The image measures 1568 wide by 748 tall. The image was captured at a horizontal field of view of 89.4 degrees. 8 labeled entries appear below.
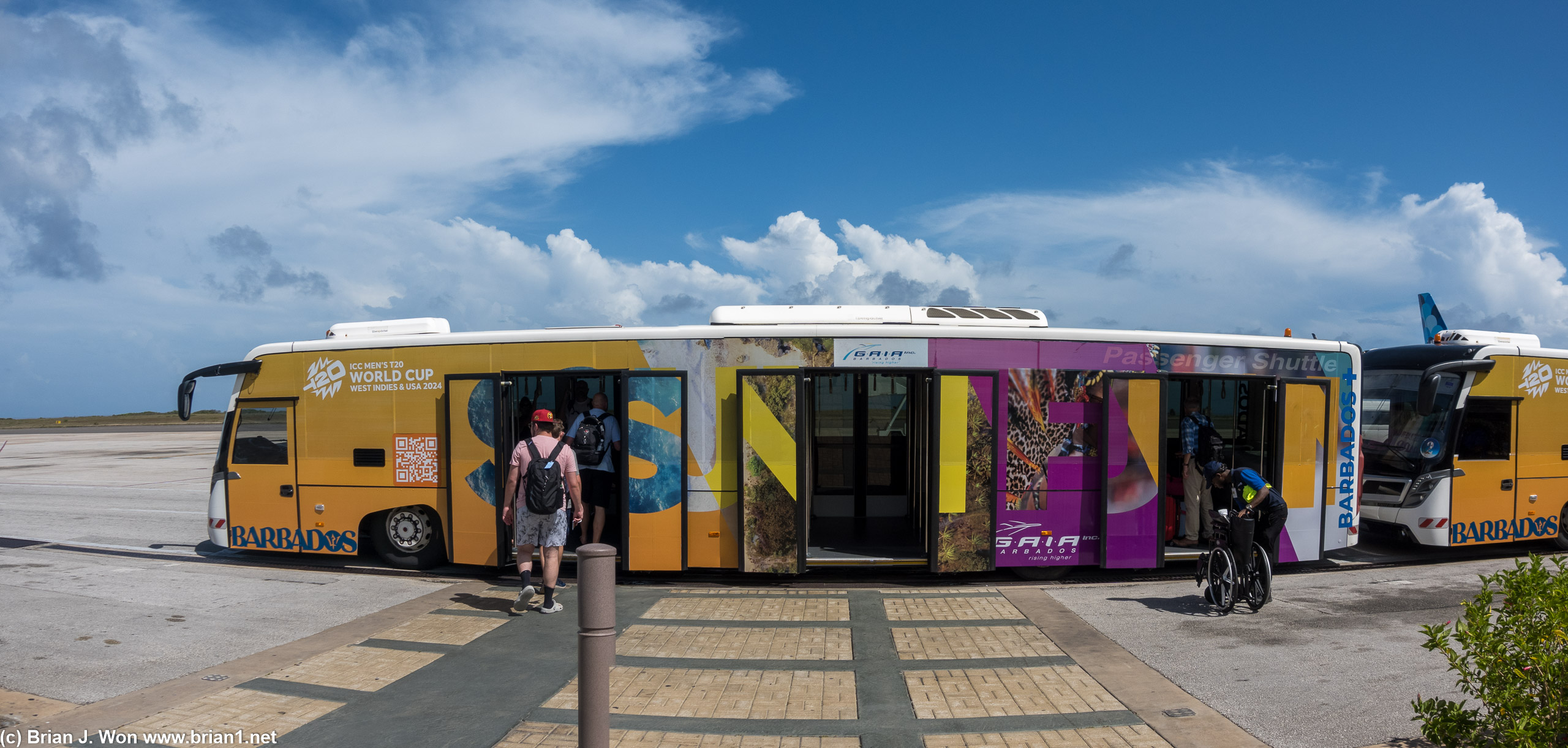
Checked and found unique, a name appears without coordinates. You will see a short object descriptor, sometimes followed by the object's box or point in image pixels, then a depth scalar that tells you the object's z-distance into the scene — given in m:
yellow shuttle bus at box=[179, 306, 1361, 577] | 8.04
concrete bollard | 3.26
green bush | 3.56
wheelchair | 7.18
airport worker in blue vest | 7.16
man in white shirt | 8.55
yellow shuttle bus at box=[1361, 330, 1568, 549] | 9.64
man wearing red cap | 7.15
